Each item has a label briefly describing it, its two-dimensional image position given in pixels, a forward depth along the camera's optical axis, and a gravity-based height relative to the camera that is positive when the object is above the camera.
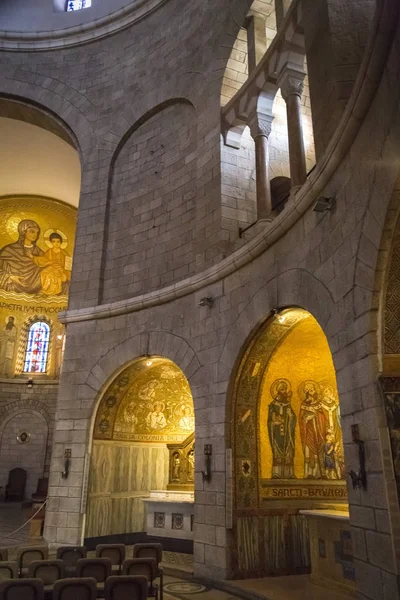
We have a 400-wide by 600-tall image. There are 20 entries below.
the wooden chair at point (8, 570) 5.45 -0.99
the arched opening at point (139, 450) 10.05 +0.58
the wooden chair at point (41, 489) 16.29 -0.42
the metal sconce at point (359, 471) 4.75 +0.07
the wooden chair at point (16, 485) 18.05 -0.28
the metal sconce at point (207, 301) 8.75 +3.00
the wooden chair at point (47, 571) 5.46 -0.99
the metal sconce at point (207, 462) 7.89 +0.25
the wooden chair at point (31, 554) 6.51 -1.00
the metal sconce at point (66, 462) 9.94 +0.29
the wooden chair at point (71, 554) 6.51 -0.98
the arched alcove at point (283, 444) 7.46 +0.53
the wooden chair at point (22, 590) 4.41 -0.97
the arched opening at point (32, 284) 18.38 +7.76
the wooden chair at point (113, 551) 6.67 -0.96
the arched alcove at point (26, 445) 18.58 +1.18
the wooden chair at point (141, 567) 5.60 -0.98
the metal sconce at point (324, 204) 5.64 +3.01
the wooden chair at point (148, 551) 6.64 -0.94
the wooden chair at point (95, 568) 5.47 -0.97
